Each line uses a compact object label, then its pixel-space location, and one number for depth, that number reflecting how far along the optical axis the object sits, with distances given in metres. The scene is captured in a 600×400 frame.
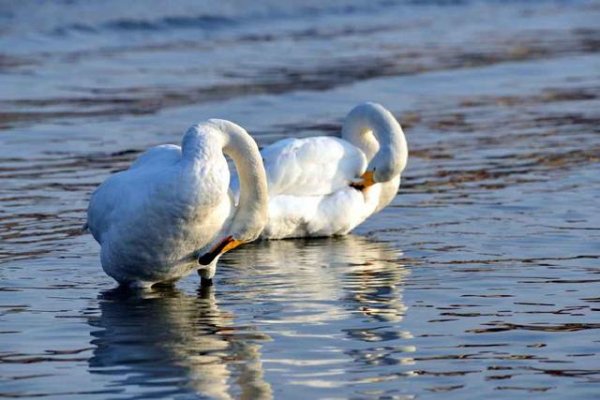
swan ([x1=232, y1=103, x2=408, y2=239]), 20.09
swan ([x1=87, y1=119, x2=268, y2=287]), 14.98
